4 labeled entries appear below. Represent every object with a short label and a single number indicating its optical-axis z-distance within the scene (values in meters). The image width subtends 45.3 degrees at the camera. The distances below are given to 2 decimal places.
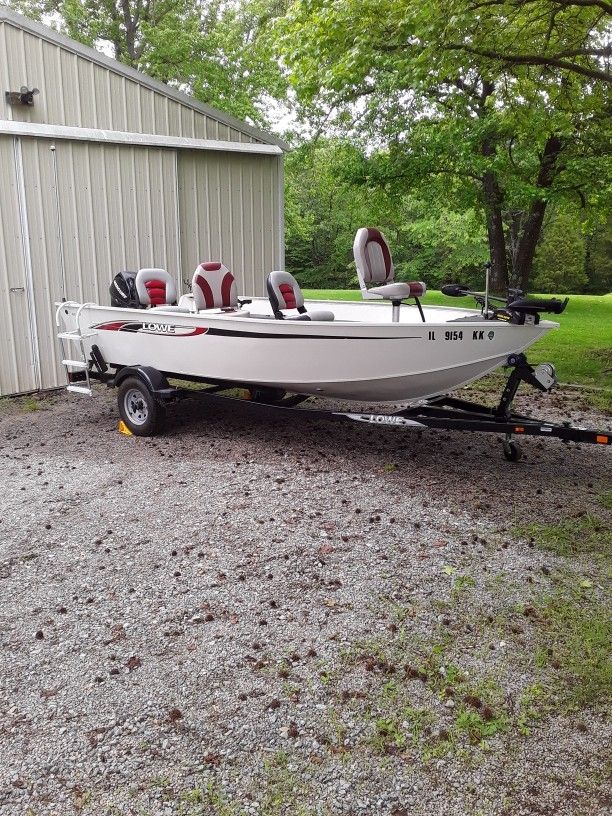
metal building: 7.97
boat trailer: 4.98
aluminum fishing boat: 5.09
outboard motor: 7.24
